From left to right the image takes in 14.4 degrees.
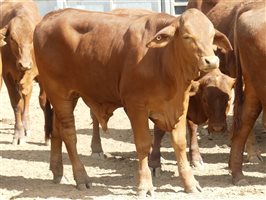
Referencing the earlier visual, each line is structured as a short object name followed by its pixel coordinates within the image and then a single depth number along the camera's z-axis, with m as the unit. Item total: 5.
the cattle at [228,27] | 13.21
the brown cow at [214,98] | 11.67
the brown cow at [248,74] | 10.76
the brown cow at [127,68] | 10.14
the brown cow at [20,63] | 15.79
